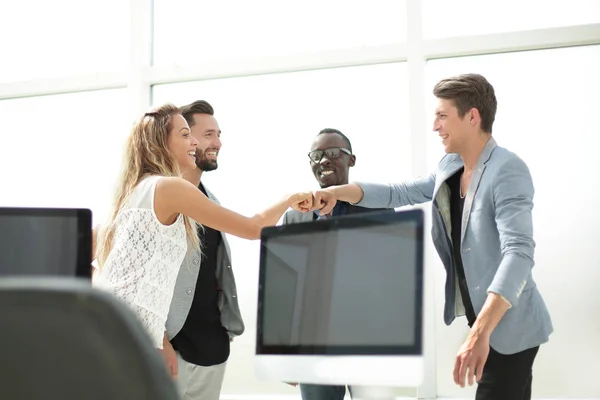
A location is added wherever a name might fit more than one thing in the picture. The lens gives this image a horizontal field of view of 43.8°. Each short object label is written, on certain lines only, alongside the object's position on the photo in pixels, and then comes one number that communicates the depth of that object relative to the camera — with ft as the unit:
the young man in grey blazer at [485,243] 6.82
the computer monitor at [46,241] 6.11
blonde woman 7.13
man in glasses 11.86
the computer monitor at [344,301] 4.75
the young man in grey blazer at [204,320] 9.35
